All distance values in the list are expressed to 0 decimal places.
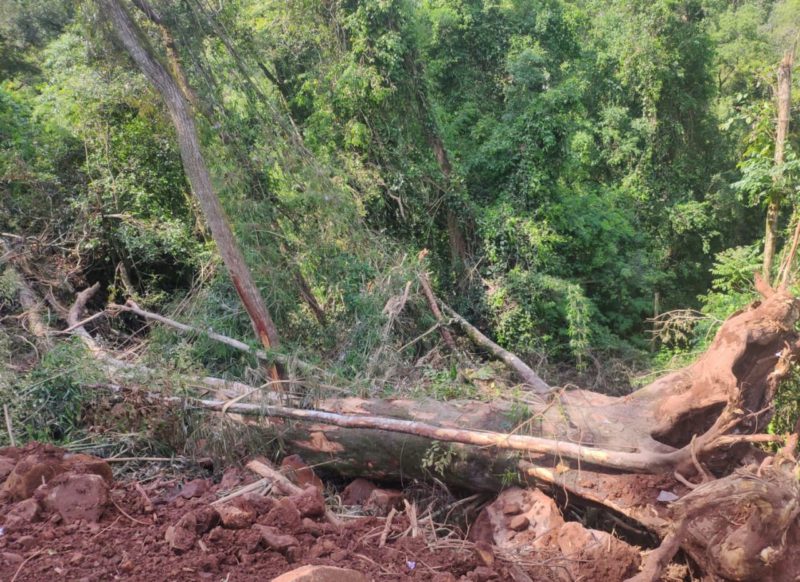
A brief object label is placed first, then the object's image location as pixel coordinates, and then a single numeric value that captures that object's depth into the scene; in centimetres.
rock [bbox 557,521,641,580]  381
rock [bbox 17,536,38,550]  322
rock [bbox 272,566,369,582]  271
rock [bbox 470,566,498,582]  343
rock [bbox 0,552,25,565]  304
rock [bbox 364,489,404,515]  481
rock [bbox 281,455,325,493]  486
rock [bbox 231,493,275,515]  371
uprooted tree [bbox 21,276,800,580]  370
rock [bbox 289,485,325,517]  390
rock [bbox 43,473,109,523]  359
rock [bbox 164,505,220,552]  330
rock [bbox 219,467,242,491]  452
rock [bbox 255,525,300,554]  335
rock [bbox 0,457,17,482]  416
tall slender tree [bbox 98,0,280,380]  644
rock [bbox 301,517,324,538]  365
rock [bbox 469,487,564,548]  429
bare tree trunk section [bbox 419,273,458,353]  838
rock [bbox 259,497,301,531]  362
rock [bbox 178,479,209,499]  429
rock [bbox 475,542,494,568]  359
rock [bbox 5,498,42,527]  344
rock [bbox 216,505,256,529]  351
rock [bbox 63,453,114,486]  414
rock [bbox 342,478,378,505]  503
